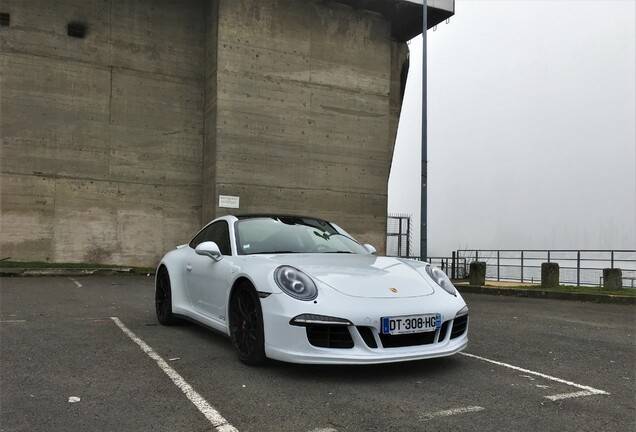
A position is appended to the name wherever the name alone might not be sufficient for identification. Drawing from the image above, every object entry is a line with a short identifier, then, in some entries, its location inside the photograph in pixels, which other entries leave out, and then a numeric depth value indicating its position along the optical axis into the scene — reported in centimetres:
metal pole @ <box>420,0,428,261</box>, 1414
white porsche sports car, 357
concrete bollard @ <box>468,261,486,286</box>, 1416
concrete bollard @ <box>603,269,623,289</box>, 1169
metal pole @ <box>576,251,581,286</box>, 1527
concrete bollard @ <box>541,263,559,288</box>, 1259
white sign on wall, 1873
